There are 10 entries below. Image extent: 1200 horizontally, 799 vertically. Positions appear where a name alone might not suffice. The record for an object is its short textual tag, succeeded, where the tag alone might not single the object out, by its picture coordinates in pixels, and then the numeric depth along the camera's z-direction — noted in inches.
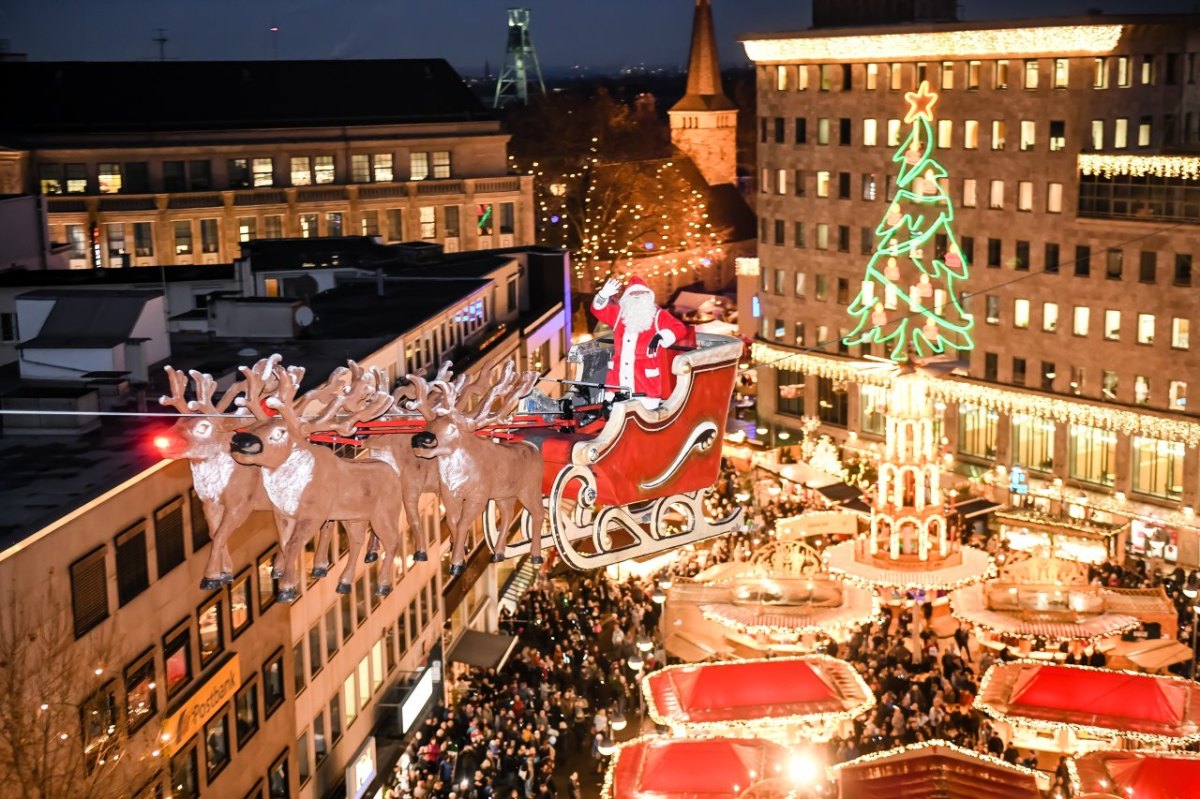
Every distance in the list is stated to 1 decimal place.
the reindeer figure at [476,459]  660.7
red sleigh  718.5
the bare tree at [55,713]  960.9
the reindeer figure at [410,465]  659.4
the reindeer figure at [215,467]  619.5
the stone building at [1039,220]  2600.9
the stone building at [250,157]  3336.6
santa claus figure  768.3
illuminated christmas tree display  2623.0
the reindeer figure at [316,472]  627.5
